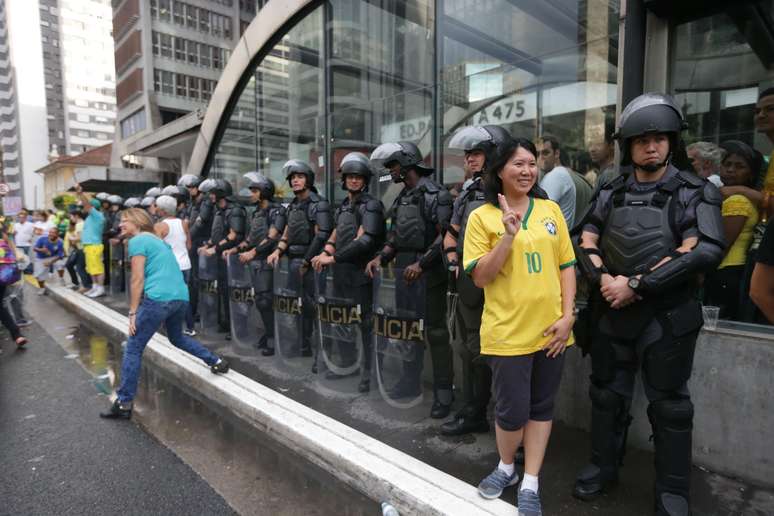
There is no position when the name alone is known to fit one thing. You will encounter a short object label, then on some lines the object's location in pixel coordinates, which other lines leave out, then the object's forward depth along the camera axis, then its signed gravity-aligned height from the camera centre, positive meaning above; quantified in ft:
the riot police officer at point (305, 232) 16.26 -0.37
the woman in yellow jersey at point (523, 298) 7.50 -1.23
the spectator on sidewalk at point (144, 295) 13.39 -2.09
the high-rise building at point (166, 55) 117.70 +43.26
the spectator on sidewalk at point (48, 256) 36.04 -2.56
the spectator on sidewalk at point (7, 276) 19.54 -2.15
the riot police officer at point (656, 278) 7.50 -0.92
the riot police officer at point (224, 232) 20.01 -0.43
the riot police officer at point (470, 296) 10.17 -1.60
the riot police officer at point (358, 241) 14.11 -0.60
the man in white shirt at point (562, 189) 12.43 +0.82
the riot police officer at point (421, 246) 12.29 -0.66
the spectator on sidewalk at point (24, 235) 39.17 -1.01
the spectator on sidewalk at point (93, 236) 30.81 -0.88
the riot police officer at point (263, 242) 17.71 -0.78
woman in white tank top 20.34 -0.58
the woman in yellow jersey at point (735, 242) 10.28 -0.47
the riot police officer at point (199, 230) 22.33 -0.39
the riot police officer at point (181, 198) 26.07 +1.31
